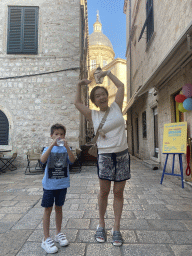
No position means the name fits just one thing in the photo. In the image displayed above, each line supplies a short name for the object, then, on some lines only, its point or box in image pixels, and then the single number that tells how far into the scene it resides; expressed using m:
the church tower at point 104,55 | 25.70
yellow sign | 4.53
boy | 1.97
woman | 2.04
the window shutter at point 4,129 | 7.82
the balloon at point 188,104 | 4.52
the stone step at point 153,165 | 7.16
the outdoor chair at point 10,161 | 6.98
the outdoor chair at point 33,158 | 6.47
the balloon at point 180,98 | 4.86
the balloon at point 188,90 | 4.58
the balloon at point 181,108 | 4.91
